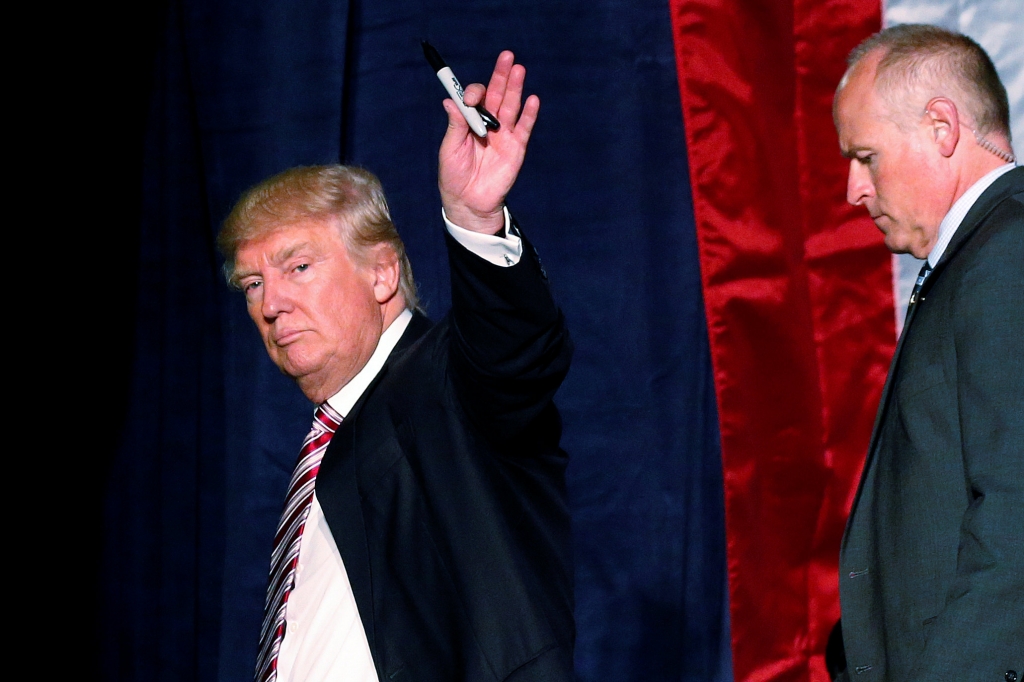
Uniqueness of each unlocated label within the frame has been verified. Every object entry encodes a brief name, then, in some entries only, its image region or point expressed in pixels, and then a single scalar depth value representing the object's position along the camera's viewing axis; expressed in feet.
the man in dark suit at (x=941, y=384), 29.97
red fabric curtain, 33.01
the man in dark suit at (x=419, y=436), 30.29
